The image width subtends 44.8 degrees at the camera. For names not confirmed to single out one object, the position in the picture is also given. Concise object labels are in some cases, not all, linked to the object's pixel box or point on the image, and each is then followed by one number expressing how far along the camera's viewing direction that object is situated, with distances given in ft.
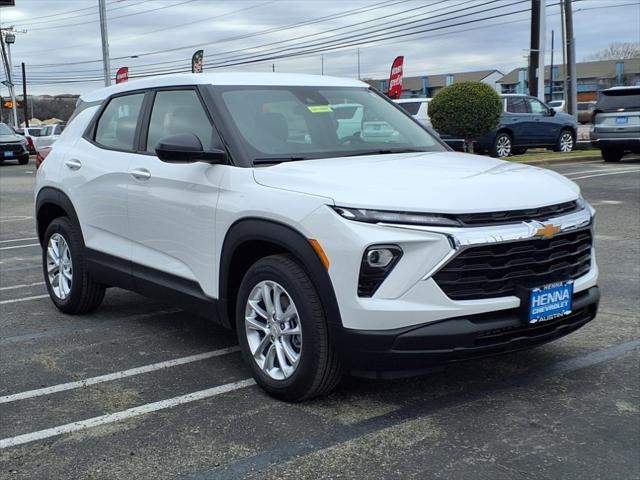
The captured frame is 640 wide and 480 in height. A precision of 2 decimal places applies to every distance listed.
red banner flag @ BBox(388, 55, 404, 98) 94.22
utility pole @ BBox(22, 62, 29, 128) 195.77
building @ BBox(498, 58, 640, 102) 298.15
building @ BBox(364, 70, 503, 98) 256.52
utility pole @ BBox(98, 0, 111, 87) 103.86
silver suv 61.57
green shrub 63.16
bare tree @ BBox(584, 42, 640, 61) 359.66
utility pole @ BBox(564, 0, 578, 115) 97.30
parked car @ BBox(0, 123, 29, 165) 94.07
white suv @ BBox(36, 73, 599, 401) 11.54
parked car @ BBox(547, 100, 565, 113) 138.56
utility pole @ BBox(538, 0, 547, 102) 93.50
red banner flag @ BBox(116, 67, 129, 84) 107.45
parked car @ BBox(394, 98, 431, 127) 69.67
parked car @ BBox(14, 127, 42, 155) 108.88
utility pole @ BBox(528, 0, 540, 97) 94.07
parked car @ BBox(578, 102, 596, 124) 177.88
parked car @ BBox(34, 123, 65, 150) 112.98
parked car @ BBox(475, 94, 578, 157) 67.97
